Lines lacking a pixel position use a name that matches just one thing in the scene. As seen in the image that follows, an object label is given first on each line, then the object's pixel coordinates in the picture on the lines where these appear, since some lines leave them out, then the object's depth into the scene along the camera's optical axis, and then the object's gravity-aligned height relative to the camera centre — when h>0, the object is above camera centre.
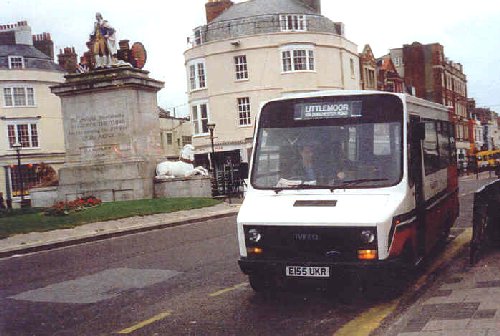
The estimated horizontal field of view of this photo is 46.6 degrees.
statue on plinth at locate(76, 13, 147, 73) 24.25 +5.08
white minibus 6.35 -0.39
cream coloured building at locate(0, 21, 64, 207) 47.91 +5.28
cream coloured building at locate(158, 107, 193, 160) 59.28 +3.51
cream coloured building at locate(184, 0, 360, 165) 42.88 +7.19
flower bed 19.09 -1.09
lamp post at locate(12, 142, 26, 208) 31.11 +1.71
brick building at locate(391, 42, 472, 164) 73.88 +10.36
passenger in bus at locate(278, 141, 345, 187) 7.16 -0.12
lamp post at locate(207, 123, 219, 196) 30.55 -1.03
